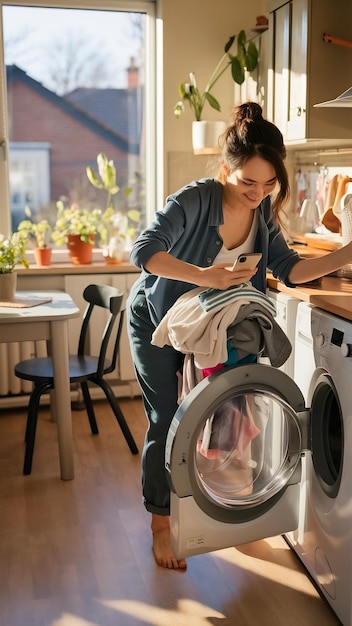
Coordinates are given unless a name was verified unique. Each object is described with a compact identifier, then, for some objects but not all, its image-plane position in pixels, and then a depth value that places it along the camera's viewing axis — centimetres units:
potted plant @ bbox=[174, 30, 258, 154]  365
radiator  386
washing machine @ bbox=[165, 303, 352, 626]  194
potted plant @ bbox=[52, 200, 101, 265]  396
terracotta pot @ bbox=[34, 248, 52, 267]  390
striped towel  190
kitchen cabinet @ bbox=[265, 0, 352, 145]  292
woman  199
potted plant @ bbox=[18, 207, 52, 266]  390
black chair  318
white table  299
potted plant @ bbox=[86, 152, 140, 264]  402
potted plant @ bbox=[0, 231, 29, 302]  323
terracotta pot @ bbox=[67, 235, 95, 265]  396
